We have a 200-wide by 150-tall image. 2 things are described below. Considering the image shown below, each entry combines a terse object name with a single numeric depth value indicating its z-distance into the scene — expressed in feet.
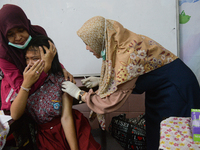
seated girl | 3.79
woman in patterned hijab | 3.63
